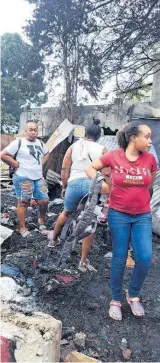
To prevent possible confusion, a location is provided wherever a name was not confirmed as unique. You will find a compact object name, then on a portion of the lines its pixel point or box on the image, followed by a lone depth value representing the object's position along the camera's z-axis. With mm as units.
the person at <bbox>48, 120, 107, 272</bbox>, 3398
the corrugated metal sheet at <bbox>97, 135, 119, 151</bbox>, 7750
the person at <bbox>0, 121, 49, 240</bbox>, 4465
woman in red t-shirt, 2518
